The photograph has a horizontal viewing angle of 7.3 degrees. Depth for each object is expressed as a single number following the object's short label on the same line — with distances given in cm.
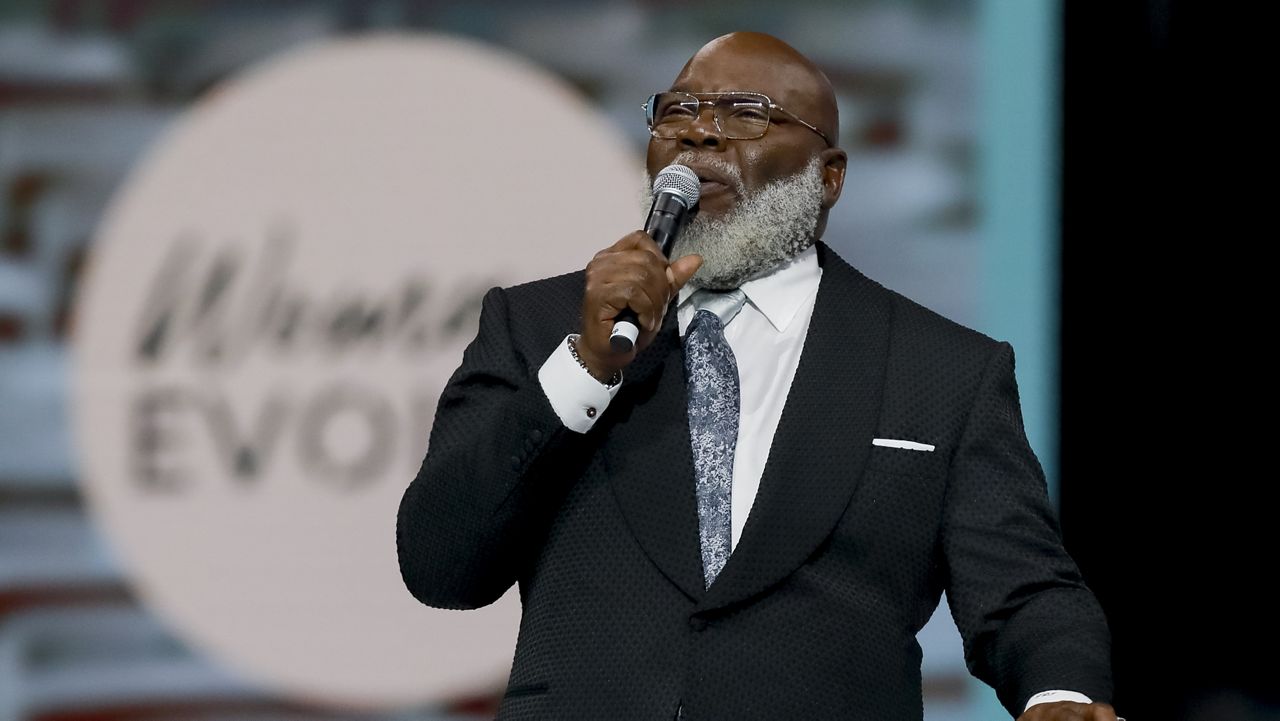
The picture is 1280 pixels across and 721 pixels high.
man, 951
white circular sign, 1089
